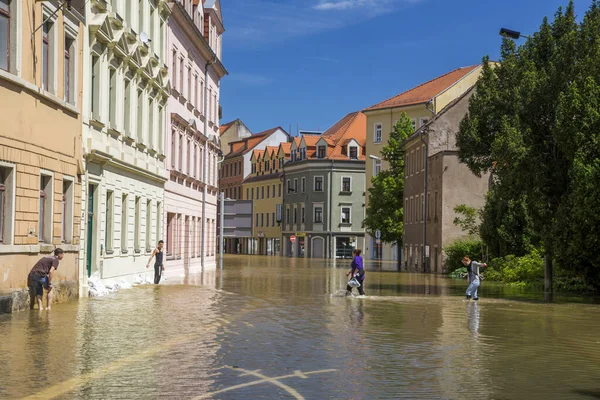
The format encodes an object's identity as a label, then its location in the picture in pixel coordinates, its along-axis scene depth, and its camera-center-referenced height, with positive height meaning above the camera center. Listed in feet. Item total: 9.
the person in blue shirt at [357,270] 100.73 -2.19
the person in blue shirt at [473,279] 96.84 -2.83
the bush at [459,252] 175.32 -0.26
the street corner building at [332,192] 356.79 +21.12
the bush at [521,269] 139.54 -2.63
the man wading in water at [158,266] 118.79 -2.29
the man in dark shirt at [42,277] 70.13 -2.24
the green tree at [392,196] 238.07 +13.14
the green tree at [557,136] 98.73 +12.34
